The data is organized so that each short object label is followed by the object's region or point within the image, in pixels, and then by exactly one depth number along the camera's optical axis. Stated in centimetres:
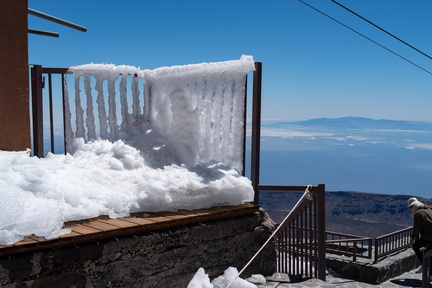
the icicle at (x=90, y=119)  591
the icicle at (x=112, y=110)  593
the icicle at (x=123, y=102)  594
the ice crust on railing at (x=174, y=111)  490
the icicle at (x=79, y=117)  591
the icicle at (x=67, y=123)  589
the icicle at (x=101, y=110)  592
